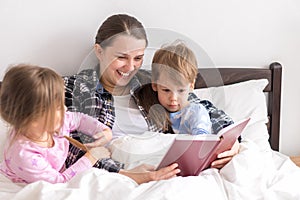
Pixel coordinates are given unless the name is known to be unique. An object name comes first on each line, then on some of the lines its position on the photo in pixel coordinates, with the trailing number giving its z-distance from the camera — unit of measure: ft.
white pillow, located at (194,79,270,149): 8.12
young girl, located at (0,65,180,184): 5.96
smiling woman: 7.23
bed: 6.07
